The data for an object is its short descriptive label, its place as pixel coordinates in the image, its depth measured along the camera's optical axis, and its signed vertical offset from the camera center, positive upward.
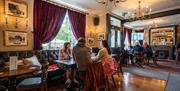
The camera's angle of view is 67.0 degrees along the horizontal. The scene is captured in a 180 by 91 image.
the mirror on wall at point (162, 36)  10.29 +0.59
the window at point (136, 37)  11.91 +0.58
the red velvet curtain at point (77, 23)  5.56 +0.89
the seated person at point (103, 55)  3.44 -0.29
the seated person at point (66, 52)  4.04 -0.27
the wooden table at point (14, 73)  2.05 -0.47
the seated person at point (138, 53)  6.90 -0.48
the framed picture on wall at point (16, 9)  3.64 +0.98
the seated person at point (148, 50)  7.52 -0.36
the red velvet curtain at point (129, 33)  11.18 +0.83
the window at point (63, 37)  5.04 +0.27
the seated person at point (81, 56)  2.89 -0.26
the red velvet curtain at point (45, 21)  4.25 +0.77
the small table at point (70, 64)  3.16 -0.48
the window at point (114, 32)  7.05 +0.63
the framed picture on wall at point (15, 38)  3.62 +0.16
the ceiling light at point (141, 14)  4.91 +1.54
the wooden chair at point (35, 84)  2.46 -0.75
